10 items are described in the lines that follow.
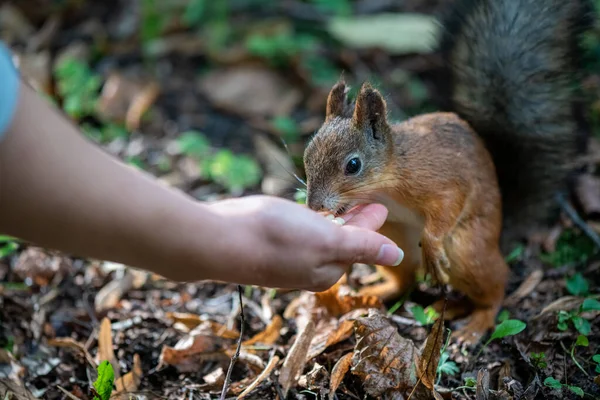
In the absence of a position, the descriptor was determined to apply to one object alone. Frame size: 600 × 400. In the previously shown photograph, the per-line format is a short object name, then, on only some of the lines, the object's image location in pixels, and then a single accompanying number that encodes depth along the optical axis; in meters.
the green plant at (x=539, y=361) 2.25
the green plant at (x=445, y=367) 2.24
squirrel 2.51
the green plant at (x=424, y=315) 2.48
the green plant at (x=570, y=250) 3.00
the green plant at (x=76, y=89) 4.04
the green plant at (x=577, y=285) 2.64
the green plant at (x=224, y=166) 3.66
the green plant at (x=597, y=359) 2.14
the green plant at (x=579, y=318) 2.34
